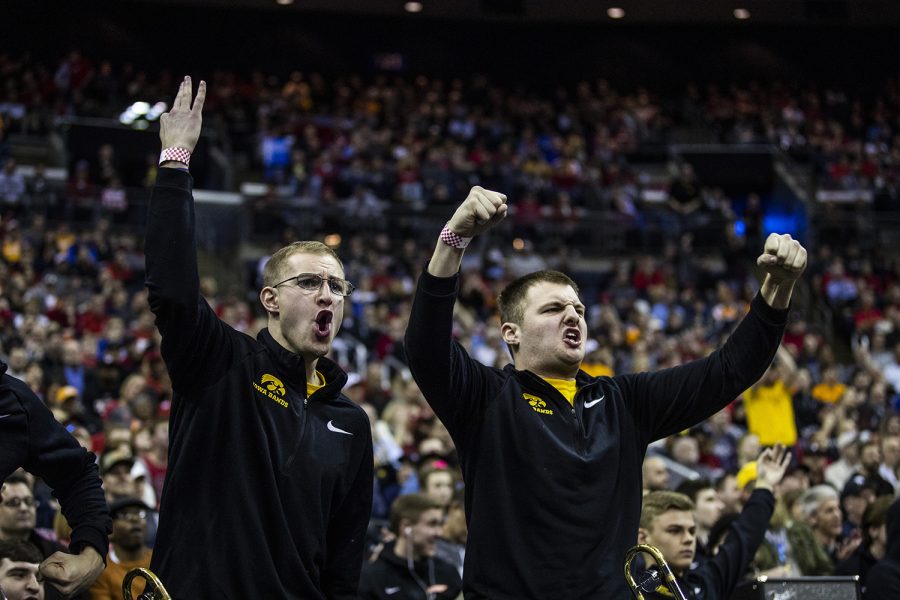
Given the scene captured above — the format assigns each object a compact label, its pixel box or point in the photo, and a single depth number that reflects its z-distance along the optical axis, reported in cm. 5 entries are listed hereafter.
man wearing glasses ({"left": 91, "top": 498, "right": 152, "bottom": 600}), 549
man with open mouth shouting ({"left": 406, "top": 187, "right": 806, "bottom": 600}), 354
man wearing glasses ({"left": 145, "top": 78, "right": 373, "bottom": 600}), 332
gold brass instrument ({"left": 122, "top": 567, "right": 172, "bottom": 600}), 319
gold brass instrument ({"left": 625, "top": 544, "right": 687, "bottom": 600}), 350
